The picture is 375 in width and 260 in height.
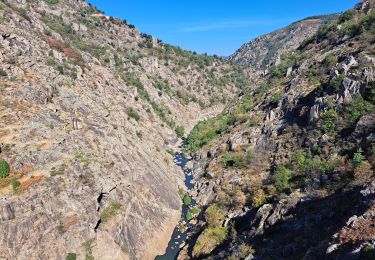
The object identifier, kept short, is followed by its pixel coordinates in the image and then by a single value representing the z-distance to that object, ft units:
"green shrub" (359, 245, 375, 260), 102.00
